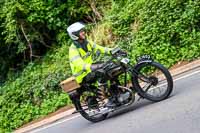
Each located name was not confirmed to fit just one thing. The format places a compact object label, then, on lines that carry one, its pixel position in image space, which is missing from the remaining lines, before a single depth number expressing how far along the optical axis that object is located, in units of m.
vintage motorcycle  11.50
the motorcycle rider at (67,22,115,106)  11.77
